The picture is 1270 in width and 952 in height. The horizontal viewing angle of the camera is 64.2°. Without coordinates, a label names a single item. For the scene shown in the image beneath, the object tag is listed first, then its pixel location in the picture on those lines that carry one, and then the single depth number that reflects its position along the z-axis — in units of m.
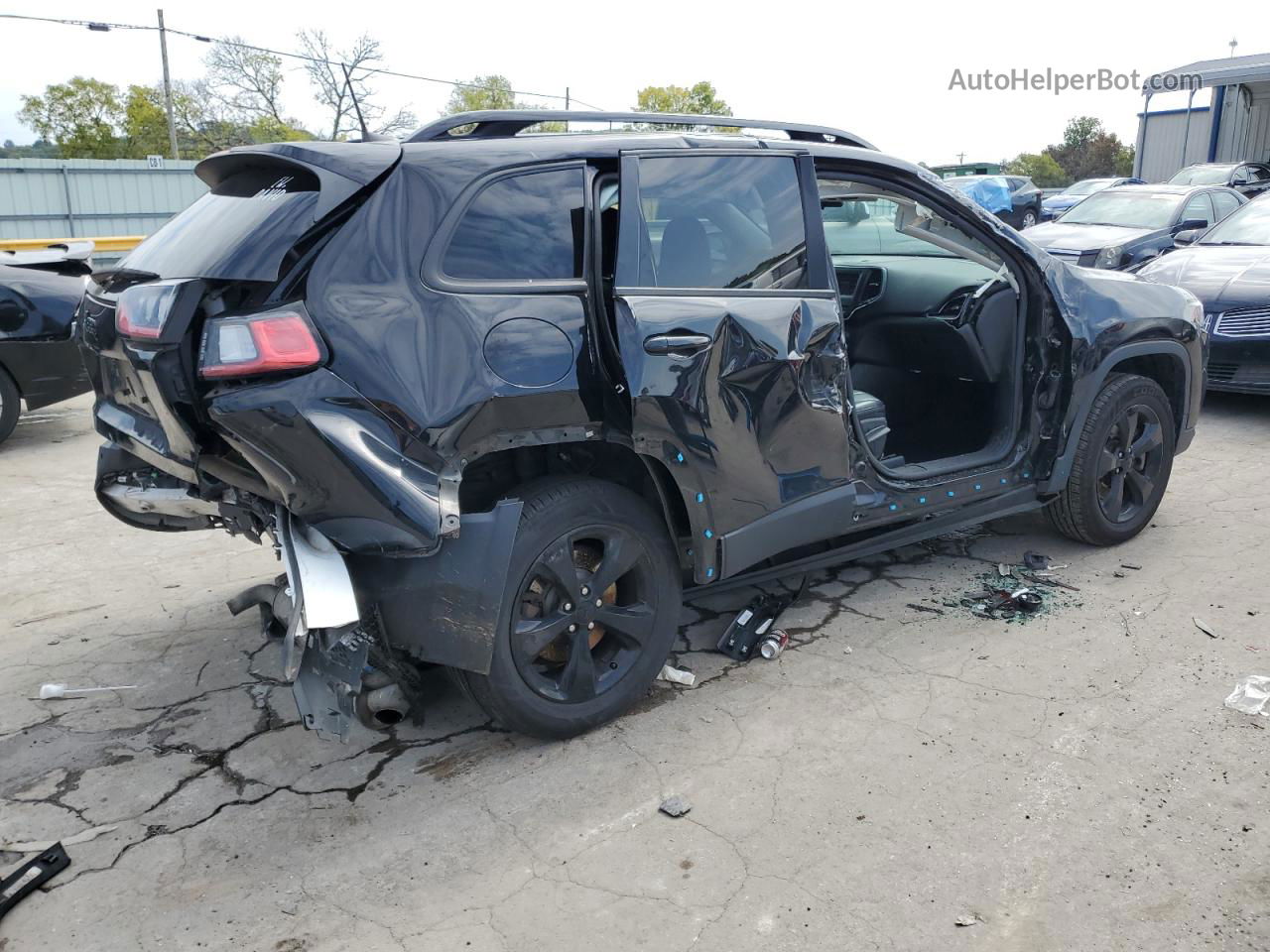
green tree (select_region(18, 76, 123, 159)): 53.84
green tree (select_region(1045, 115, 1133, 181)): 60.91
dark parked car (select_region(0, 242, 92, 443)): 7.22
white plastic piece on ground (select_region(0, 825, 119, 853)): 2.88
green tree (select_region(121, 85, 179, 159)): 53.03
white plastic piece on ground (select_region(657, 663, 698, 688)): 3.77
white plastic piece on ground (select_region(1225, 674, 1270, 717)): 3.46
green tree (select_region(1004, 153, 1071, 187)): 60.31
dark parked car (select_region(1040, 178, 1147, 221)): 24.09
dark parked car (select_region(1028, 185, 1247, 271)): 11.69
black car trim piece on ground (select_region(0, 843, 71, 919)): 2.64
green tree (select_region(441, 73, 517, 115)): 49.72
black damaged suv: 2.80
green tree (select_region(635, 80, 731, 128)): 53.41
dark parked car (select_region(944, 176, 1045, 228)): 23.14
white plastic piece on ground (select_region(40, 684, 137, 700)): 3.75
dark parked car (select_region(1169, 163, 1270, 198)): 19.23
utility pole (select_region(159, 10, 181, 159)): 40.59
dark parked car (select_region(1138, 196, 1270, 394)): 7.37
